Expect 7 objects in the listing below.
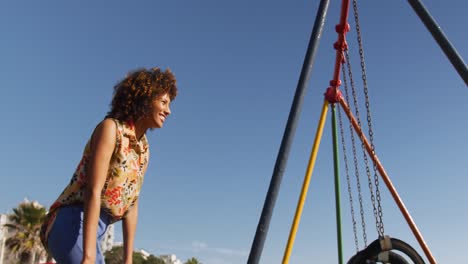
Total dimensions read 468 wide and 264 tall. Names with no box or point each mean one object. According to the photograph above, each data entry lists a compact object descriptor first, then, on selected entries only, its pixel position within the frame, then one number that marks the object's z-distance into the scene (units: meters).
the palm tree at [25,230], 27.27
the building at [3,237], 35.94
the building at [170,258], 108.44
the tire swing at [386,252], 3.80
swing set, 3.90
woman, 2.22
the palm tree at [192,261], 68.76
